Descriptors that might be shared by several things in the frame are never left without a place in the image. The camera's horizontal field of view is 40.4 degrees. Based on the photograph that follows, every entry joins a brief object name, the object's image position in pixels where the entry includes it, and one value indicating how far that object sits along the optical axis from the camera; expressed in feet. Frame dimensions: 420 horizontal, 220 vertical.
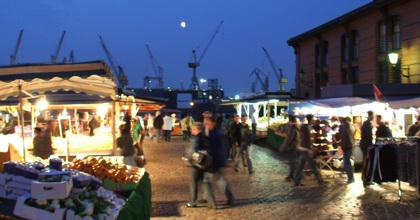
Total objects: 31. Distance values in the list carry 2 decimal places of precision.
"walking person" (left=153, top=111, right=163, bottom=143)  110.71
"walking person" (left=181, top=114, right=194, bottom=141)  114.32
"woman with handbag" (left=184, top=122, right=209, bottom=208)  36.52
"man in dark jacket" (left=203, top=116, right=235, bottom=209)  36.81
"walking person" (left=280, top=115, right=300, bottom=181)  49.04
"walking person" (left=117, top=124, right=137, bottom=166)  46.55
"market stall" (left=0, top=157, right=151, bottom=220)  18.60
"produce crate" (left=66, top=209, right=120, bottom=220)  18.58
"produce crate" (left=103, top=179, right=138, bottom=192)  30.48
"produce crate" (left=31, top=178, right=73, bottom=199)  18.78
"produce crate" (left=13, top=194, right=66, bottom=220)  18.30
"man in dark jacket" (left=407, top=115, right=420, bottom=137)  53.93
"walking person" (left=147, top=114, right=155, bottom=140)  117.11
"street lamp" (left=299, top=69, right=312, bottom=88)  135.86
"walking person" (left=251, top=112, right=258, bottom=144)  107.86
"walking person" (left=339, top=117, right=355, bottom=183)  49.05
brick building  84.23
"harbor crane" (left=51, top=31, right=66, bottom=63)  299.58
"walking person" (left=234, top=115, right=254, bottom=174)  56.70
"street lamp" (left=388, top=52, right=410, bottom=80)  85.61
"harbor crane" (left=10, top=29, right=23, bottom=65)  252.65
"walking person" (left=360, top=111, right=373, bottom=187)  48.91
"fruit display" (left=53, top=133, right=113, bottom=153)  51.93
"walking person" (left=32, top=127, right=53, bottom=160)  42.73
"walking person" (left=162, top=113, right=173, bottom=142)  112.78
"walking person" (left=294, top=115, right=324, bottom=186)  47.03
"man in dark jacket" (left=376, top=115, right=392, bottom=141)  50.08
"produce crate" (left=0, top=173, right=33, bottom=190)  20.07
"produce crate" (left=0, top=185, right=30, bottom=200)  19.76
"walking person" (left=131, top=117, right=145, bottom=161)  65.16
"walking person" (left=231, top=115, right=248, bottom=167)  57.16
